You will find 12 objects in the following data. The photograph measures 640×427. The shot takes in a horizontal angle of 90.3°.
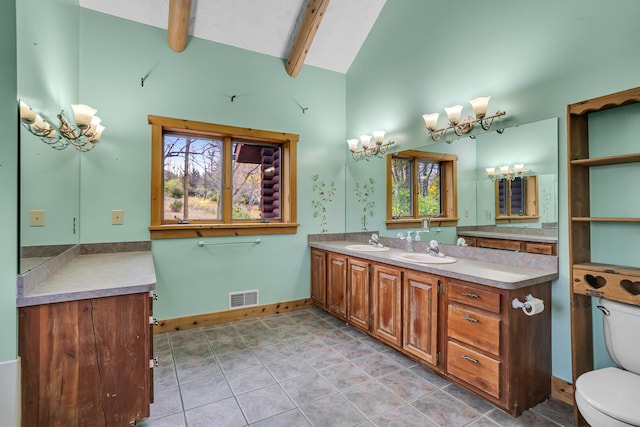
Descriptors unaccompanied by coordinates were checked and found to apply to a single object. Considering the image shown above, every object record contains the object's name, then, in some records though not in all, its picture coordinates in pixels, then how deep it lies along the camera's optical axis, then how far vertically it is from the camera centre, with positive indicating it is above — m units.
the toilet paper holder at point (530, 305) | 1.77 -0.51
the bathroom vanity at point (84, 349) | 1.46 -0.64
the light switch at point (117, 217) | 2.93 +0.00
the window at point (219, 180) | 3.17 +0.39
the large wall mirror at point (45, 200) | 1.55 +0.10
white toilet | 1.29 -0.79
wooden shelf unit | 1.62 -0.21
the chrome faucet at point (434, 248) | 2.70 -0.29
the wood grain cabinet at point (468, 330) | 1.83 -0.78
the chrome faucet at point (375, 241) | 3.38 -0.29
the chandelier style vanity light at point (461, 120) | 2.36 +0.76
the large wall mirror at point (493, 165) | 2.07 +0.36
